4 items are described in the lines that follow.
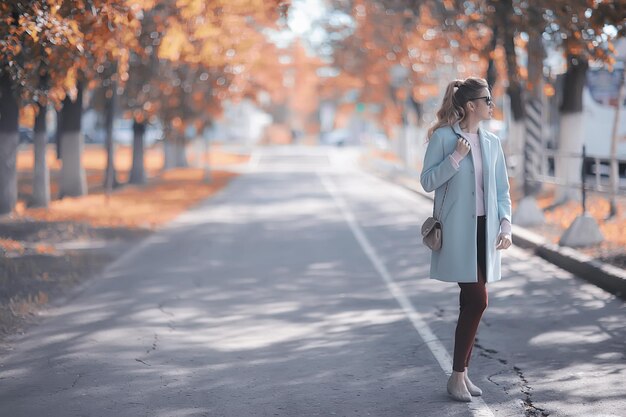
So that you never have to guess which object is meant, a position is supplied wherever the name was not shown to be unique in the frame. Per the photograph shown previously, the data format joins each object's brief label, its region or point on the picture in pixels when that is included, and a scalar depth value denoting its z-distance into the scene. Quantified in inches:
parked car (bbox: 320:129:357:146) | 4045.3
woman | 258.5
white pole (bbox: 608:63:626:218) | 727.1
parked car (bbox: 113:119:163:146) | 3420.3
